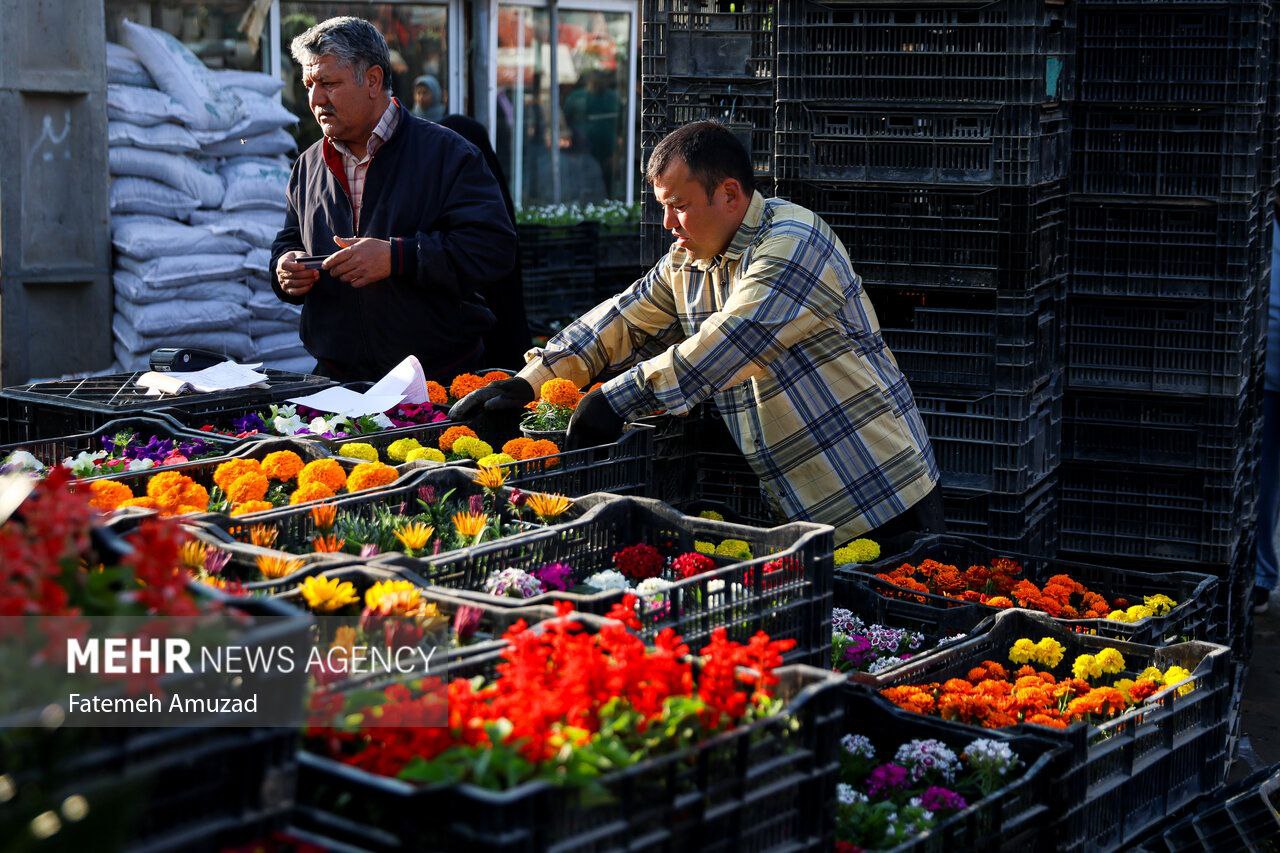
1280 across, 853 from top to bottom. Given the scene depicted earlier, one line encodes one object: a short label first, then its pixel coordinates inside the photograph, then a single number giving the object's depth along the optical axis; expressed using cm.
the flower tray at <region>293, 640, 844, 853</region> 369
